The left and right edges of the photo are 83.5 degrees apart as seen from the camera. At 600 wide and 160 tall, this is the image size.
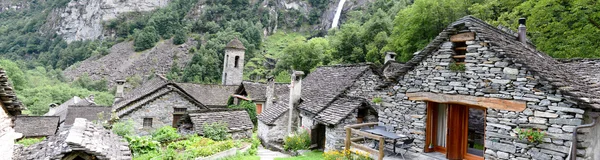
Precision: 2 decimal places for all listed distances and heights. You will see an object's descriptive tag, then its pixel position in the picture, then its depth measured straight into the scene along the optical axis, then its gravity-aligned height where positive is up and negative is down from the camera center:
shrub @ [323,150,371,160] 9.51 -1.91
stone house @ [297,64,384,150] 15.07 -0.51
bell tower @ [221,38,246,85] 40.56 +2.98
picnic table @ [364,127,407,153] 9.30 -1.14
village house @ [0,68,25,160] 7.41 -0.82
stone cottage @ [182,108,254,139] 18.16 -1.87
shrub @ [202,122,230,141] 17.23 -2.32
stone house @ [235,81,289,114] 27.41 -0.27
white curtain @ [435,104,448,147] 9.02 -0.76
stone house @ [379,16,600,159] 6.50 +0.03
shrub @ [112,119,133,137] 15.85 -2.25
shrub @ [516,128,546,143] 6.70 -0.69
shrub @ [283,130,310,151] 17.05 -2.67
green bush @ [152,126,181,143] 16.19 -2.51
